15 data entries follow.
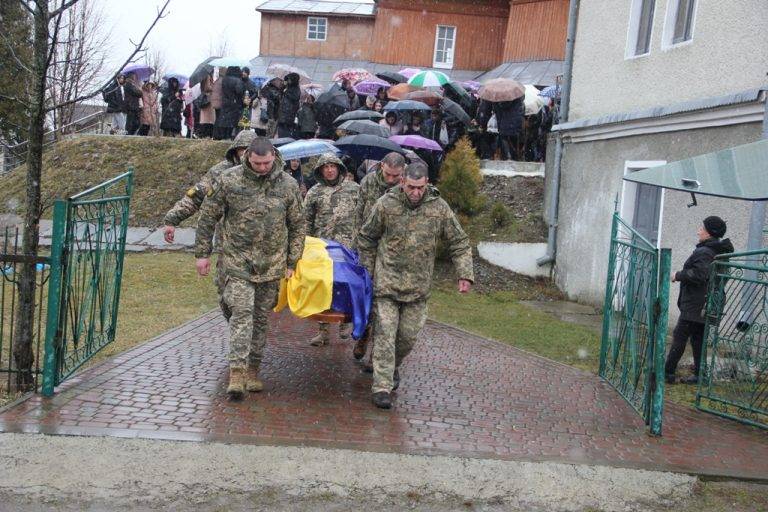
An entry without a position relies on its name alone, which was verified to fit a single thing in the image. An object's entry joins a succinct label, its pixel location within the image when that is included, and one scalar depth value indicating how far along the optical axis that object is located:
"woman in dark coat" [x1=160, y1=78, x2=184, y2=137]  19.59
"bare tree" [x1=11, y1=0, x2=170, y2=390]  6.09
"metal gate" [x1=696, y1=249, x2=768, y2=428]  6.77
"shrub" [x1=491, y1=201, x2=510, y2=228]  14.99
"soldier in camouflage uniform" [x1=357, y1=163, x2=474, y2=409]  6.48
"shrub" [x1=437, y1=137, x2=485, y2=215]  13.91
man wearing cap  7.70
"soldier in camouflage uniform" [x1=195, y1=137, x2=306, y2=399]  6.16
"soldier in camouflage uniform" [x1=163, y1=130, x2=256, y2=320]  6.51
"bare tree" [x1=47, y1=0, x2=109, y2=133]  8.06
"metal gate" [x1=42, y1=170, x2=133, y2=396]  5.71
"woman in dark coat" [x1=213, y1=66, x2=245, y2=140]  17.67
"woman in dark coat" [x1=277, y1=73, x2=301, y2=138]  16.95
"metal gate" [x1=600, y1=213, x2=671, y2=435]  5.97
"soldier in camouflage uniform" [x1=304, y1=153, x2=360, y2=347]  8.70
